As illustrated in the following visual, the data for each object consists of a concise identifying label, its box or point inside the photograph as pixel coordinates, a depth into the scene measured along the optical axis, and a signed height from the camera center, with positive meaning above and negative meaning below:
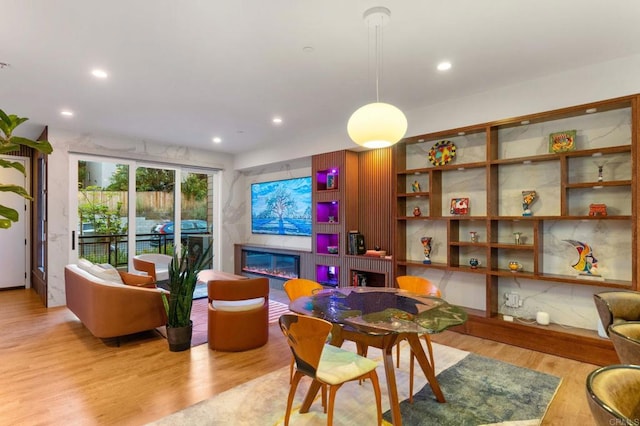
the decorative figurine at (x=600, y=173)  3.25 +0.38
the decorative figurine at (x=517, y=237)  3.76 -0.28
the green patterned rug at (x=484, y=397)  2.31 -1.42
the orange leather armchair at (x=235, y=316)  3.50 -1.09
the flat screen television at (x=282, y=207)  6.32 +0.14
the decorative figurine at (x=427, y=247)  4.50 -0.46
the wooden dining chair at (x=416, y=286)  3.00 -0.69
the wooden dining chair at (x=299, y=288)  3.02 -0.68
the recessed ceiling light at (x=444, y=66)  3.12 +1.40
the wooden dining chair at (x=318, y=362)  1.86 -0.94
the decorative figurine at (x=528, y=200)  3.69 +0.14
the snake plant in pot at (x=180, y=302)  3.48 -0.91
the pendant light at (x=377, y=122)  2.25 +0.62
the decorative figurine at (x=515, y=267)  3.77 -0.62
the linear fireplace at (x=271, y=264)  6.26 -1.02
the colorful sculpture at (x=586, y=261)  3.35 -0.50
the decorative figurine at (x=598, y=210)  3.17 +0.02
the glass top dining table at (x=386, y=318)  2.01 -0.67
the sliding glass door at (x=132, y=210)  5.62 +0.09
